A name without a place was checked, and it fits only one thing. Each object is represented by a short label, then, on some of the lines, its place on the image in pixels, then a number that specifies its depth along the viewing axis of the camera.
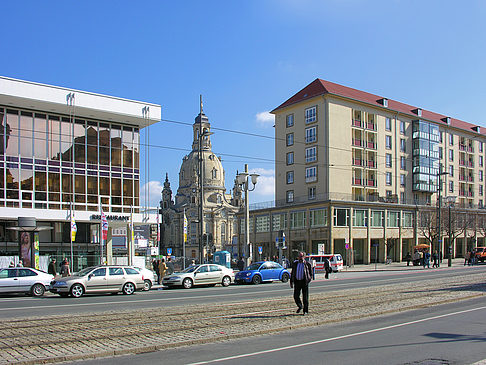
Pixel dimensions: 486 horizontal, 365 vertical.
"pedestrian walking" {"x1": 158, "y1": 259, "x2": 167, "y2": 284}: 31.57
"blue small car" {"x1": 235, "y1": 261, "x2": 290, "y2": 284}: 30.70
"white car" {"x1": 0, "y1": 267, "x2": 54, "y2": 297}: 23.20
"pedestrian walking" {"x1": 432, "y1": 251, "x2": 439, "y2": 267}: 50.62
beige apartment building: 62.78
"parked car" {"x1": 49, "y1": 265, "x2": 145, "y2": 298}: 22.59
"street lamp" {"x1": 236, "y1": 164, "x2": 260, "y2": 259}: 32.53
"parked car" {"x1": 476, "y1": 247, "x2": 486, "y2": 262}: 58.28
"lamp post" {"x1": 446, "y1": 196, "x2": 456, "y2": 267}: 75.00
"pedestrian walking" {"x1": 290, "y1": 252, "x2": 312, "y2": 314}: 13.64
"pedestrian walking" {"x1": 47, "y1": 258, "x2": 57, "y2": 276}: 29.94
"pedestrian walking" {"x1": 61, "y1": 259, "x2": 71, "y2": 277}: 28.59
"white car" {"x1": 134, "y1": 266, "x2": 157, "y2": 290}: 27.56
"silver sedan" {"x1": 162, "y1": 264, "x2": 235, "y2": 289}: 27.77
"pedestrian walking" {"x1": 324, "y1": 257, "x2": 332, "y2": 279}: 35.19
